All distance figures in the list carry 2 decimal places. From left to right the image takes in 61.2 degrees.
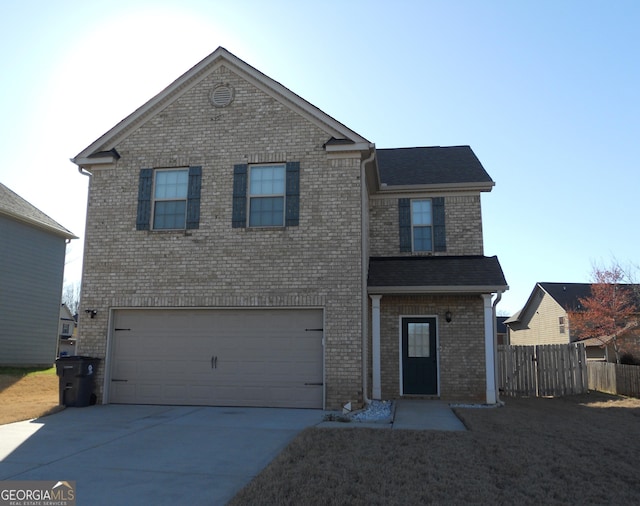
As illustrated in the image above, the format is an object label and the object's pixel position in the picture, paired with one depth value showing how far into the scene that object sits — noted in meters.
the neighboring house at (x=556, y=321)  27.73
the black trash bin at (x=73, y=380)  11.60
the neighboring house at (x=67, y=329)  42.75
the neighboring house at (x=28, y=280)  19.62
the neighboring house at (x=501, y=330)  45.69
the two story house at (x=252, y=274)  11.77
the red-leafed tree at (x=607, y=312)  26.84
